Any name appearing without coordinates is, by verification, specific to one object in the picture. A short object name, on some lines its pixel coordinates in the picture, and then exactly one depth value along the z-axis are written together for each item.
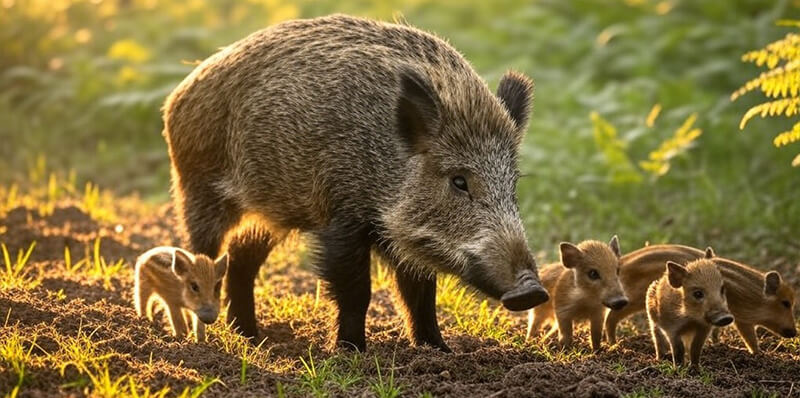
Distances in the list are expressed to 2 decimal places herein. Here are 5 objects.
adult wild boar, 12.22
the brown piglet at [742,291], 13.02
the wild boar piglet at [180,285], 12.77
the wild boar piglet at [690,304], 12.21
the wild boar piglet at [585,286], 12.99
